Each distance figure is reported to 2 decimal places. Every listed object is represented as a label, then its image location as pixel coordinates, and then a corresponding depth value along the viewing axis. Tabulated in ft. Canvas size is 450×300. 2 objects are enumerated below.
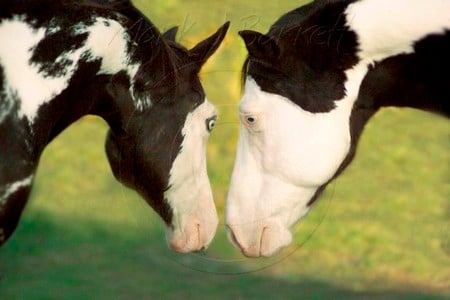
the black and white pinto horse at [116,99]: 19.92
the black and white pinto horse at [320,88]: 20.48
